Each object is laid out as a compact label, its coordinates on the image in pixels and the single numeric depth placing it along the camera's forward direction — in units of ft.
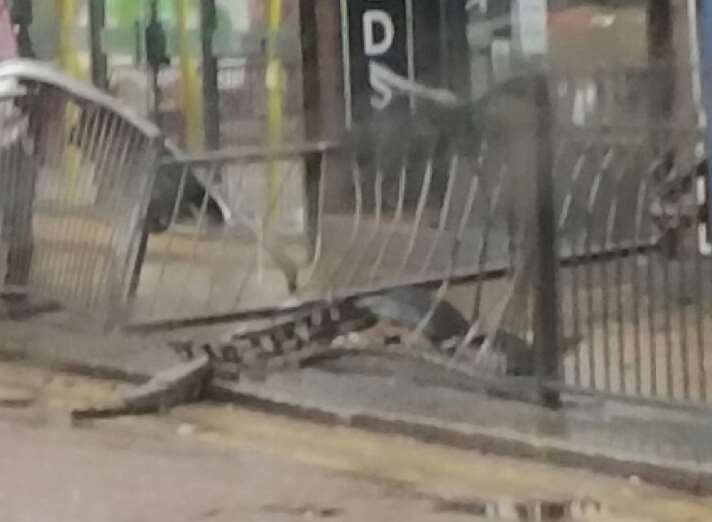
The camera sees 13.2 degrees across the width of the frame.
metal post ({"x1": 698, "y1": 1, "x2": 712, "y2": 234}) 31.25
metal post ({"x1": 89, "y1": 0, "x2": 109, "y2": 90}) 49.49
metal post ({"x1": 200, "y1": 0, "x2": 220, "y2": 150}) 49.96
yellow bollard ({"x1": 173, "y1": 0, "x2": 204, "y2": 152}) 48.79
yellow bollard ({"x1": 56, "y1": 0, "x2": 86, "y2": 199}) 37.93
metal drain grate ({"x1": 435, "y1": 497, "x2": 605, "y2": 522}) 29.80
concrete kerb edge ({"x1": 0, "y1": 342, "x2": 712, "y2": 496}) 30.34
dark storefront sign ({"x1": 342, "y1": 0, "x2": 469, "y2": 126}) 42.91
